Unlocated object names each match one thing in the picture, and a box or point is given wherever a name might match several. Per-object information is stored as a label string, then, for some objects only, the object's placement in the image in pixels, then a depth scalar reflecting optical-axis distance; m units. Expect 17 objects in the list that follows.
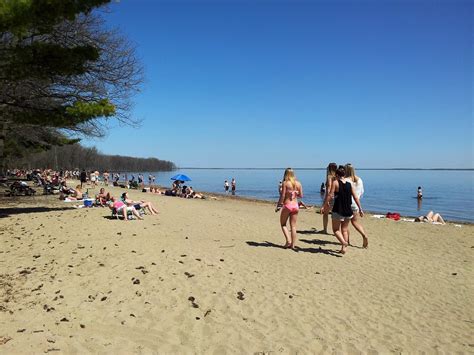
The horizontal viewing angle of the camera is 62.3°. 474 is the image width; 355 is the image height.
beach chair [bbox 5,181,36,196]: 21.25
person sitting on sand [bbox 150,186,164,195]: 32.60
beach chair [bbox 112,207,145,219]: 12.18
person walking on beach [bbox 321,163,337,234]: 9.38
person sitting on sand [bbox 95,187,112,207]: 15.71
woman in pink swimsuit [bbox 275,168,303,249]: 8.22
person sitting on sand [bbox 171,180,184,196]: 30.22
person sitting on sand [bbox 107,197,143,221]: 12.14
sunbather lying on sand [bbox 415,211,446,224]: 17.43
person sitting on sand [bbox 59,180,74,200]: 18.94
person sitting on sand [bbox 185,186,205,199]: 30.29
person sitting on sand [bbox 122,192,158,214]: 12.86
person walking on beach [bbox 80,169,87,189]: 32.21
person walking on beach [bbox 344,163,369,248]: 8.76
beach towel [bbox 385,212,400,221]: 18.08
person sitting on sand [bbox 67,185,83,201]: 19.12
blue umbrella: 31.43
